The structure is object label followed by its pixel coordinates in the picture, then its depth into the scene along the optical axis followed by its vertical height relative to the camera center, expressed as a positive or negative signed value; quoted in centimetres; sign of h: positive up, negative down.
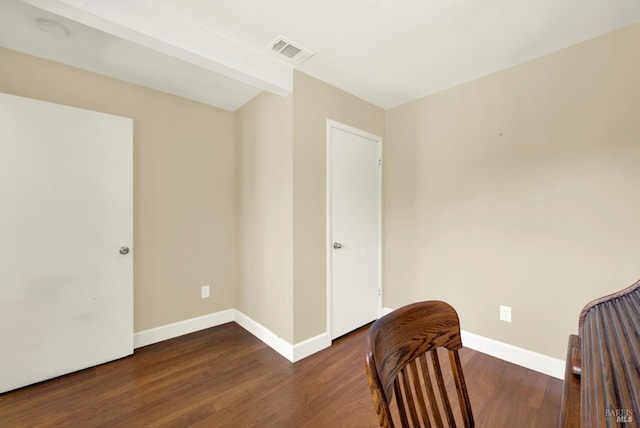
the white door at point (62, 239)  176 -20
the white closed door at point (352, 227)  245 -14
